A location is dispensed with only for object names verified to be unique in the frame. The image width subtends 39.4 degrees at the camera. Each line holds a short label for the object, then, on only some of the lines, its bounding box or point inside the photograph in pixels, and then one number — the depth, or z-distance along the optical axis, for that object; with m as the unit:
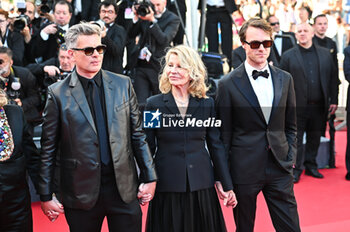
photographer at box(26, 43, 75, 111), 5.37
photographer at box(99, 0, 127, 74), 5.56
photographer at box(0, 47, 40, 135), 4.92
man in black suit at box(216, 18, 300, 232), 3.20
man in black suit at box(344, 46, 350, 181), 5.98
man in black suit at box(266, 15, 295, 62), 7.12
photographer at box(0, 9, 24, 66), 5.81
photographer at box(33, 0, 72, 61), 5.82
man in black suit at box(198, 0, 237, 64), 7.56
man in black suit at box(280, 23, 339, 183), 5.86
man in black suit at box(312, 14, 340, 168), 6.60
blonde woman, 3.09
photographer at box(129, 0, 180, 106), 5.65
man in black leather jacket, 2.62
